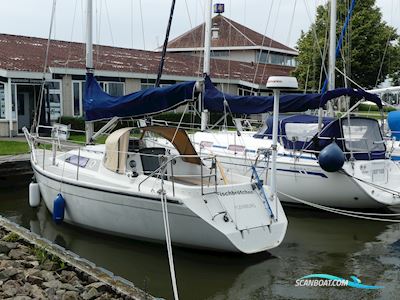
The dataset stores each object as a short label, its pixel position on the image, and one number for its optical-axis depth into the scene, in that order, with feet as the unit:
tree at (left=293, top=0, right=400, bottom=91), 110.11
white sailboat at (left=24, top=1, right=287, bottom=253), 25.88
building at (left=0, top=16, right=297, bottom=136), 65.72
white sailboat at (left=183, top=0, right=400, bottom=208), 35.99
